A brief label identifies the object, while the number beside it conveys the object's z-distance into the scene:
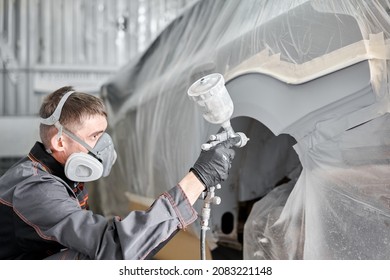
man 1.13
